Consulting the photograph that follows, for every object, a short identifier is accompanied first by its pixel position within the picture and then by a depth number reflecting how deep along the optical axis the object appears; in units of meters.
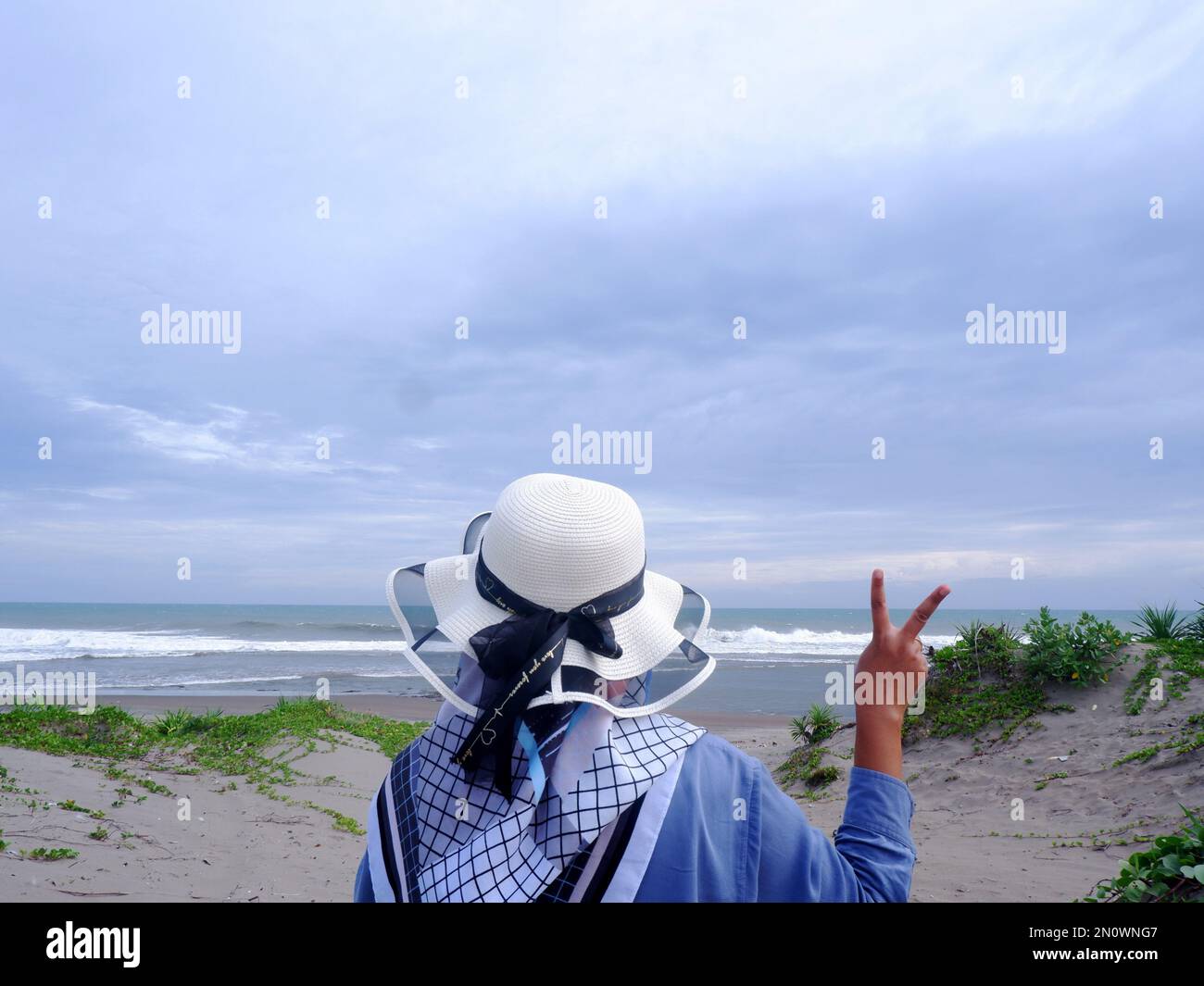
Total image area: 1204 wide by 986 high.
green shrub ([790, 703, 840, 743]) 9.34
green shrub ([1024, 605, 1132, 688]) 8.00
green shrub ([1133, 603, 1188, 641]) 9.82
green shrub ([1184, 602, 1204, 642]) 9.56
